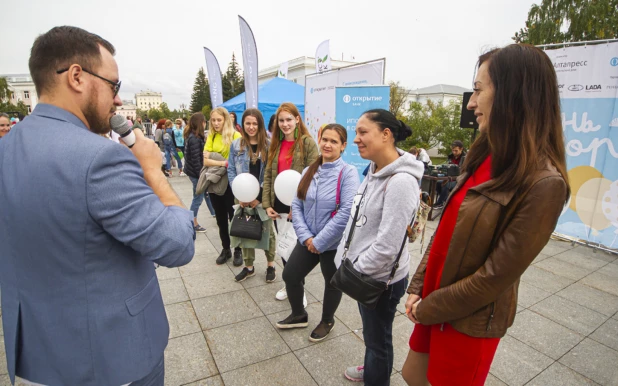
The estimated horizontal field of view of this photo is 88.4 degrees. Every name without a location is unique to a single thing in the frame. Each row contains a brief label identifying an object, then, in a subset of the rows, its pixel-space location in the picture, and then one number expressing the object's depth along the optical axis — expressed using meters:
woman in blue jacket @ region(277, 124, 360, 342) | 2.55
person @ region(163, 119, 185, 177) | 11.24
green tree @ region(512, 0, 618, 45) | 15.92
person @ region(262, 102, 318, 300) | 3.32
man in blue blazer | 0.96
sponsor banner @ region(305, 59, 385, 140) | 6.16
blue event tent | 11.36
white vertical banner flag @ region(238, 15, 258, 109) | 8.50
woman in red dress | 1.13
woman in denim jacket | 3.64
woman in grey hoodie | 1.75
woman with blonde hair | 4.34
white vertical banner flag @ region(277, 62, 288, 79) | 17.77
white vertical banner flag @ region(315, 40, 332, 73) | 9.37
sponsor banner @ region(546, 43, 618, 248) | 4.79
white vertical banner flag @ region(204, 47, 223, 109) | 11.75
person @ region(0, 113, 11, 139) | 4.81
